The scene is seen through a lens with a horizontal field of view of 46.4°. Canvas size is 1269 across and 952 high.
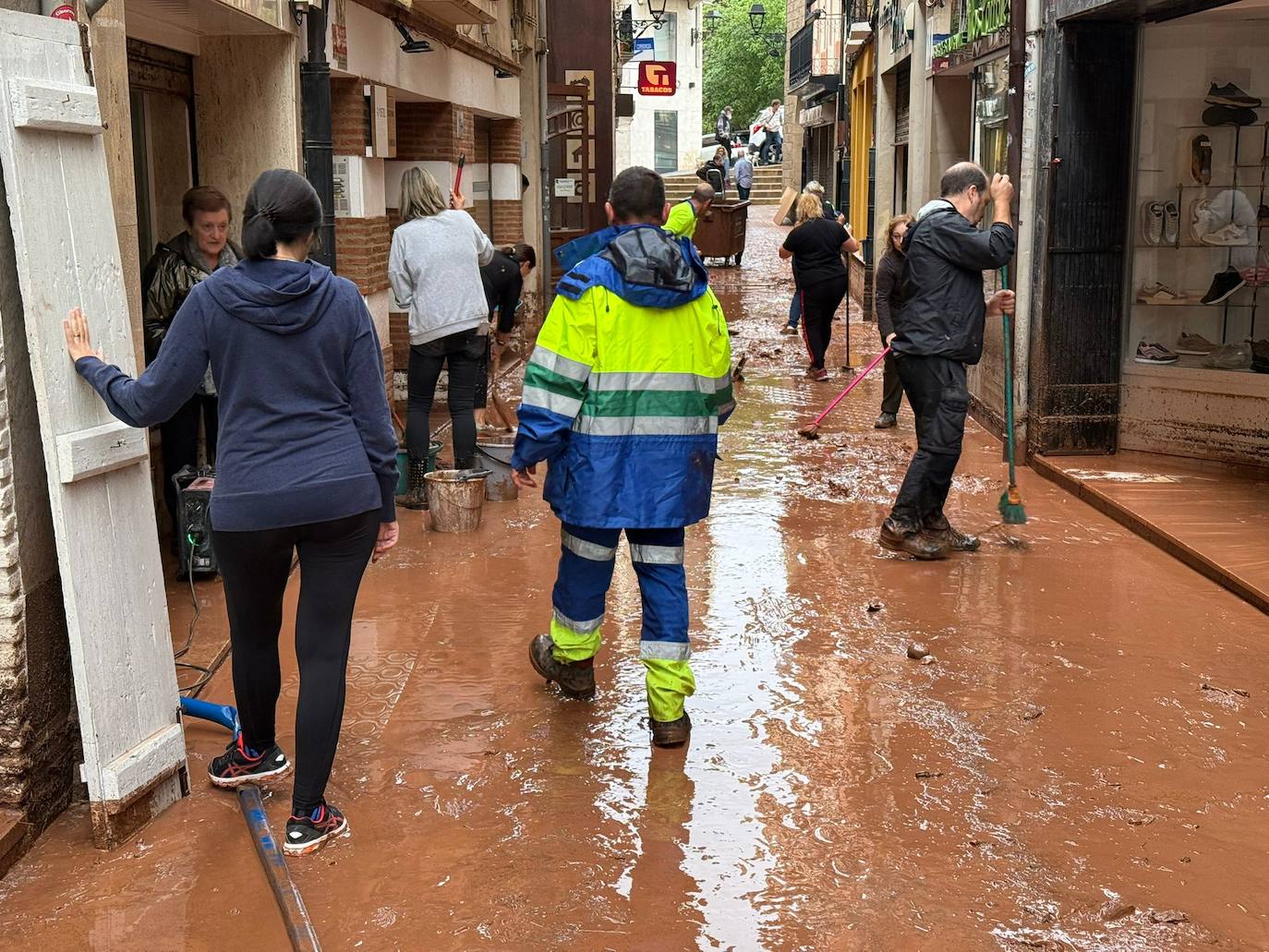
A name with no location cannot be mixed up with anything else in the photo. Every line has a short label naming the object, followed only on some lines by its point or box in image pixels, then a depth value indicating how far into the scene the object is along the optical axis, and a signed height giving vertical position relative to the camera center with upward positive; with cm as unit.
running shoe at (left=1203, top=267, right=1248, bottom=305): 1001 -66
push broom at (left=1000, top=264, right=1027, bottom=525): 822 -169
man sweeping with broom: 731 -65
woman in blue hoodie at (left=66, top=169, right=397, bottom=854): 393 -57
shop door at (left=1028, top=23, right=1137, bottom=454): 947 -36
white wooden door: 396 -64
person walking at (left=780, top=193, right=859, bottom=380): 1406 -56
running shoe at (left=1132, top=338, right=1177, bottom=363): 988 -108
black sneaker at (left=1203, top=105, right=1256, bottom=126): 976 +47
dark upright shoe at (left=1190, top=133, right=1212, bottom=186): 980 +21
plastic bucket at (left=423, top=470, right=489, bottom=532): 800 -158
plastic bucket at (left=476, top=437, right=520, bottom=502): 875 -156
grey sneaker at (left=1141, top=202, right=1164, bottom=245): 981 -21
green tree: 5722 +506
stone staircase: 4678 +39
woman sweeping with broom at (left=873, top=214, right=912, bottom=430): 1034 -60
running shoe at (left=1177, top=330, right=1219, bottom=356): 989 -103
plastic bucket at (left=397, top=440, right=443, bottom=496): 854 -149
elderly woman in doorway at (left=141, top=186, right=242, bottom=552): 696 -30
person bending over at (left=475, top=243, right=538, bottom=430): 972 -53
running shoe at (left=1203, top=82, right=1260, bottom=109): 973 +59
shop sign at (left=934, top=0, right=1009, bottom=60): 1088 +133
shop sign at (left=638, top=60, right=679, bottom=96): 3231 +266
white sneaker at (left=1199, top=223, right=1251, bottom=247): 991 -33
